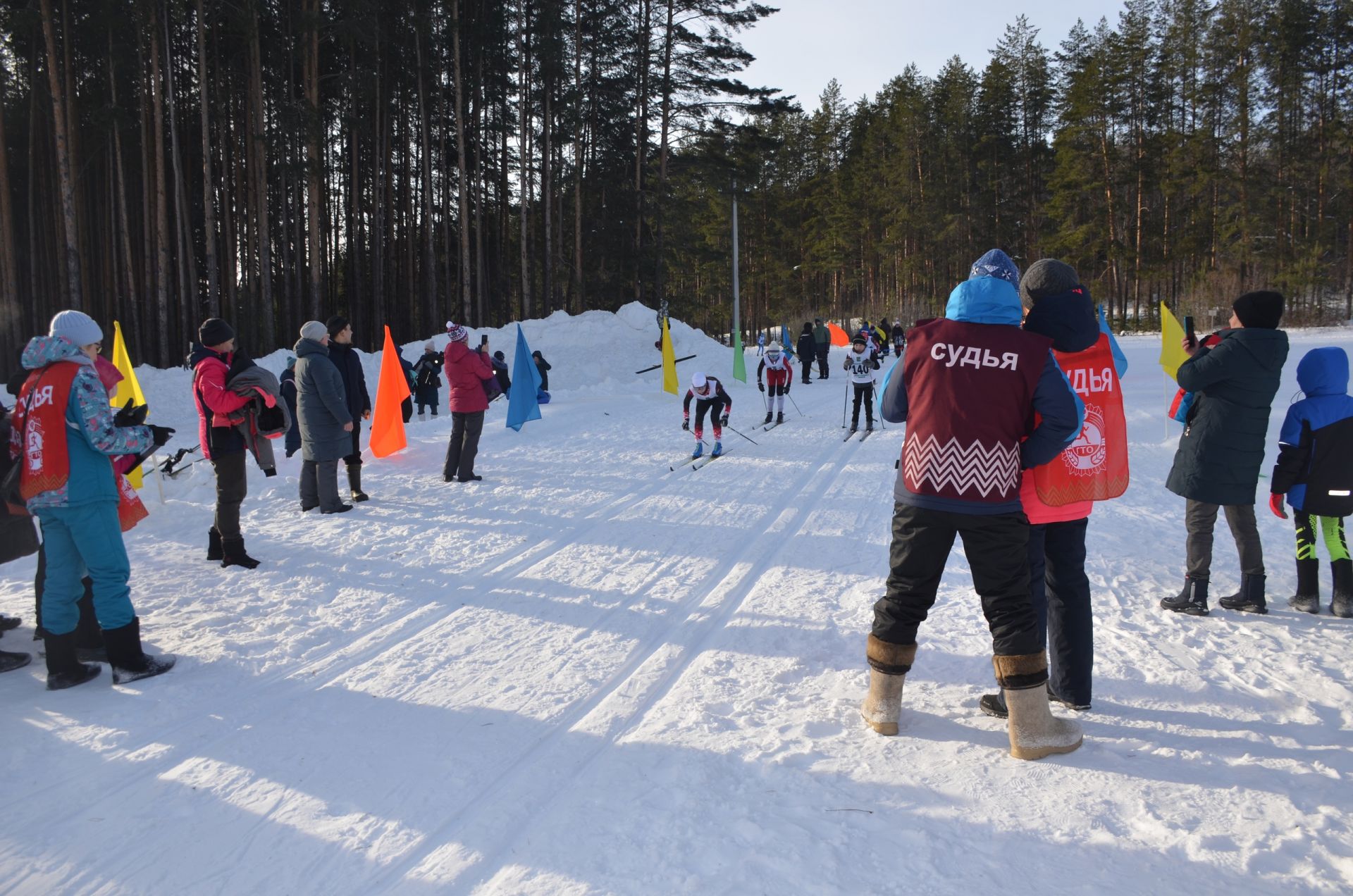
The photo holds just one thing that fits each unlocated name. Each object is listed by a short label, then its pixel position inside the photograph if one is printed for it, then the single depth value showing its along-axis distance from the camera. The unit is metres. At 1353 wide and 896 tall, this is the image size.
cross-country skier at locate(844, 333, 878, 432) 12.69
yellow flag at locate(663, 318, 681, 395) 18.77
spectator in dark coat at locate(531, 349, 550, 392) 17.14
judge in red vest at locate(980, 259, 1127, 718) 3.20
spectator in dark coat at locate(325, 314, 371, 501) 8.10
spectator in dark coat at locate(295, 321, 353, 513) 7.59
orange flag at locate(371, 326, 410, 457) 10.71
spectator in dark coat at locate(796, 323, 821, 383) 22.38
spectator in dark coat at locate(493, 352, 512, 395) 15.46
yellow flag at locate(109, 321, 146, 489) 9.68
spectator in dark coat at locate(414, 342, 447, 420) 15.62
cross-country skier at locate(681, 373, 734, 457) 10.61
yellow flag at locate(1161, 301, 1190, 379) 12.01
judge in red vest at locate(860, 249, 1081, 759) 2.97
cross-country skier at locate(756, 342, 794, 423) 14.11
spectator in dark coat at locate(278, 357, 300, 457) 9.16
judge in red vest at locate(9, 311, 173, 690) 3.98
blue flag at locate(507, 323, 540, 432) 12.97
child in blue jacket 4.47
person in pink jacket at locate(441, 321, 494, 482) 9.37
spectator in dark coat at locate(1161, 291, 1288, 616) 4.46
